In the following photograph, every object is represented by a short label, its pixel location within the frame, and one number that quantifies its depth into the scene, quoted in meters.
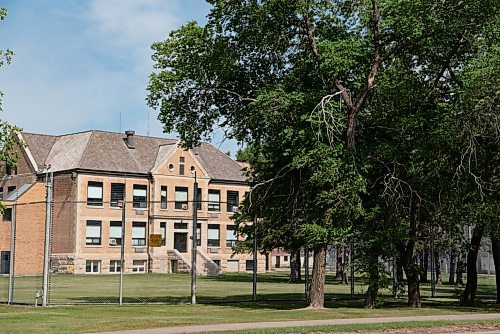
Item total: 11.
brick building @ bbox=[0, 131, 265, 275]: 61.69
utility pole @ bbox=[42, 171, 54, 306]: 26.64
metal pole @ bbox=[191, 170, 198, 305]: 29.08
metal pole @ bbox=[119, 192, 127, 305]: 28.23
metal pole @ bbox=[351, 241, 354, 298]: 28.79
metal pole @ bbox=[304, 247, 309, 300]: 31.75
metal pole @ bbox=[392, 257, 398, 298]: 30.97
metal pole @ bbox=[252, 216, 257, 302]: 31.03
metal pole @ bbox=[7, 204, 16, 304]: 28.39
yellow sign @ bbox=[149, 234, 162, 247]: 29.81
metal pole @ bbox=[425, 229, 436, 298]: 37.44
